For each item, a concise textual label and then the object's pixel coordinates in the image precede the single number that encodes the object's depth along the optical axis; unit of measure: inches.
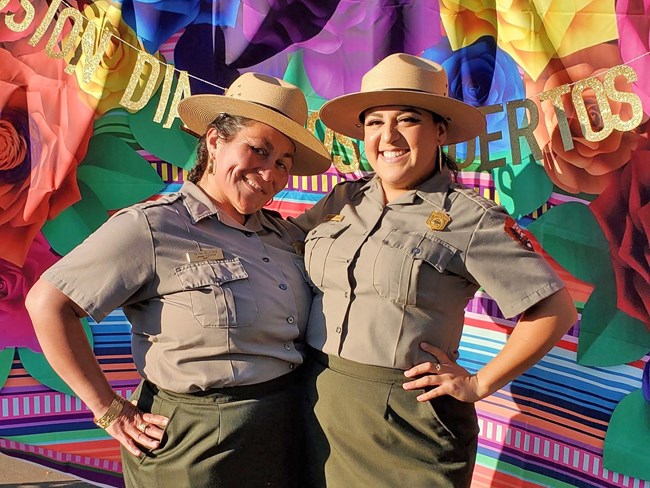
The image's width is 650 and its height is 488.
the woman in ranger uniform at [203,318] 74.1
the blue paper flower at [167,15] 115.6
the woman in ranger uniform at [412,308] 75.6
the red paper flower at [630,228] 94.3
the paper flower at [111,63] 118.8
